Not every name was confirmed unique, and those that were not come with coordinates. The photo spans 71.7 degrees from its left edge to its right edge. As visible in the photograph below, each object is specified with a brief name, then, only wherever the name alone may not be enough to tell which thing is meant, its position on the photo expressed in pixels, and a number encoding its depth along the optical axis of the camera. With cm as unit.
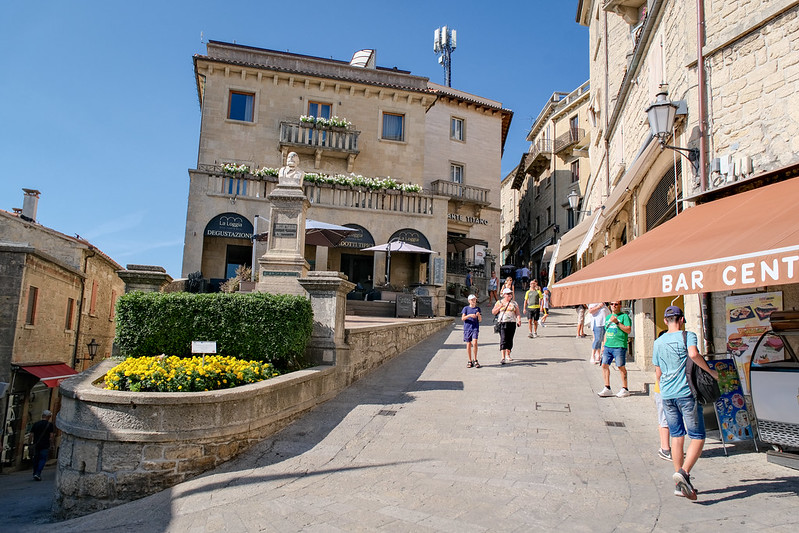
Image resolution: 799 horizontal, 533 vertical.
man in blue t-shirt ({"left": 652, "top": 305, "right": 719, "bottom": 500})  484
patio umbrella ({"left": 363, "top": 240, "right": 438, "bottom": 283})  1955
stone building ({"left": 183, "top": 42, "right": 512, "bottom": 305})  2130
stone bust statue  1205
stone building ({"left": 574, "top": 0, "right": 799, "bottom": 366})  707
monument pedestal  1148
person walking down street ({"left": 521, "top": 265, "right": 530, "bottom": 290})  3578
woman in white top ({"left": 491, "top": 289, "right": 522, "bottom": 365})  1184
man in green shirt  886
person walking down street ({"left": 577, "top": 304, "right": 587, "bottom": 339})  1625
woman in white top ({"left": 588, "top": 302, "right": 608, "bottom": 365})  1137
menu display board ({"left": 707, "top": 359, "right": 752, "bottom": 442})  621
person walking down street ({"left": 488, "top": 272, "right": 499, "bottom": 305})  2753
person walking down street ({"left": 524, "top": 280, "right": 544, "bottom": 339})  1569
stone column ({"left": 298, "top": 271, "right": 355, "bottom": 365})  903
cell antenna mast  4291
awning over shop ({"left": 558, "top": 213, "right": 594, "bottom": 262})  1310
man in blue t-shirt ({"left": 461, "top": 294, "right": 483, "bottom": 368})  1133
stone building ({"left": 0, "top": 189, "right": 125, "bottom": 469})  1628
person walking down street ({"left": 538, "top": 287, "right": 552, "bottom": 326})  2007
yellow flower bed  653
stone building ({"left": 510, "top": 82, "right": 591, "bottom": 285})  3522
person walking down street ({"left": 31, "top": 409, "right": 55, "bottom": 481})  1388
